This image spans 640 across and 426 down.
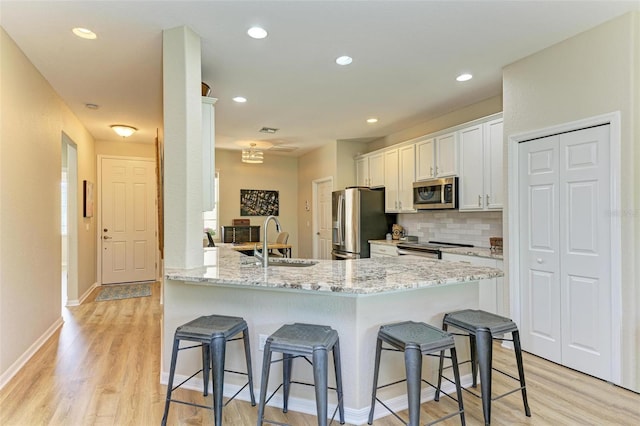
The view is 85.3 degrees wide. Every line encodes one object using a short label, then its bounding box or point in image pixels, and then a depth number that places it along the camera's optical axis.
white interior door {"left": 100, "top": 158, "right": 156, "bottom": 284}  6.04
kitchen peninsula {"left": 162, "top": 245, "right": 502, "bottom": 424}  2.01
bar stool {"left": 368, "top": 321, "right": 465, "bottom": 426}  1.69
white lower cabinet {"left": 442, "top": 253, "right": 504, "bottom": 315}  3.31
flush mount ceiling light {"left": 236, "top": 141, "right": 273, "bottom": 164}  5.78
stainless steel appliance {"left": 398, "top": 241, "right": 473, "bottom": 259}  4.08
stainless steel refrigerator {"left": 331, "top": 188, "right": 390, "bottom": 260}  5.36
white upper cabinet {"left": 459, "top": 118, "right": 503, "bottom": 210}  3.68
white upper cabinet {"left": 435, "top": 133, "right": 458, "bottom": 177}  4.21
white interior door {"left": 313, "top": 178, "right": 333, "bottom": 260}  6.58
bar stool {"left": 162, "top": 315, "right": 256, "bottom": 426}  1.89
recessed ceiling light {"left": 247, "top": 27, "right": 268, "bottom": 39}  2.47
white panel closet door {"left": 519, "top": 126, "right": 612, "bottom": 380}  2.52
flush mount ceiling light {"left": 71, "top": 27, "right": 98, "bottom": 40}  2.45
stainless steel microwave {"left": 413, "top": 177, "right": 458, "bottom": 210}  4.16
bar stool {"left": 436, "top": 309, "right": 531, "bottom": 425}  1.97
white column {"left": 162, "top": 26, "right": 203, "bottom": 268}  2.40
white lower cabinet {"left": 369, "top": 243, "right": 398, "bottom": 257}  4.81
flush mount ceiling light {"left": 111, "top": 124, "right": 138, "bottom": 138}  4.97
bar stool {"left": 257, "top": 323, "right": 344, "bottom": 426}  1.71
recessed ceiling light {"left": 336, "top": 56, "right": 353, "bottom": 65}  2.94
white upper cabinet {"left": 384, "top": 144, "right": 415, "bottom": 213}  4.91
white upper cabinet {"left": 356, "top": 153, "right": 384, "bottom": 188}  5.53
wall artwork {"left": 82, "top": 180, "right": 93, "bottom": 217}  5.05
